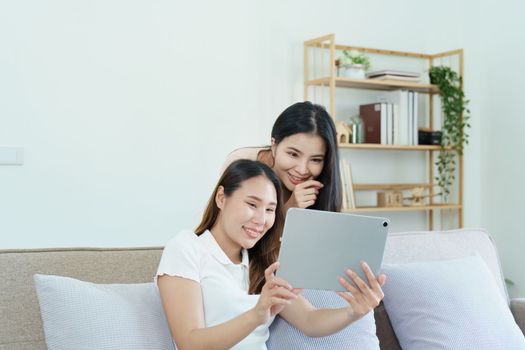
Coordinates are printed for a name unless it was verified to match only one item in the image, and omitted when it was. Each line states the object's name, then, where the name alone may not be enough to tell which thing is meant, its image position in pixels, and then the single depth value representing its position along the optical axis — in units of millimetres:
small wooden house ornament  4031
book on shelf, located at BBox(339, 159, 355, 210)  4043
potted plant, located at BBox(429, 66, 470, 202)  4352
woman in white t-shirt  1610
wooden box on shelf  4203
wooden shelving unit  3984
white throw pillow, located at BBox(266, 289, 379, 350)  1908
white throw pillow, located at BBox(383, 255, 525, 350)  2137
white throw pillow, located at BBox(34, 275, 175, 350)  1648
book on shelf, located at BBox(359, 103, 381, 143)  4164
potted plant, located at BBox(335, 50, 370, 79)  4059
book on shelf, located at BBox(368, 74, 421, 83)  4137
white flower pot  4055
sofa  1726
